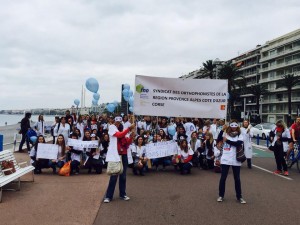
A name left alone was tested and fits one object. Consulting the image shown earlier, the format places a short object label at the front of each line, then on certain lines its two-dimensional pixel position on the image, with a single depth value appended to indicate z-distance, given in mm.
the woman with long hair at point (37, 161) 7137
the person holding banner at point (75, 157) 7168
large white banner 7170
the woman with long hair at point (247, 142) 8300
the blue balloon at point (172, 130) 9259
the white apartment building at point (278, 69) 51439
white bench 5016
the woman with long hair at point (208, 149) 7908
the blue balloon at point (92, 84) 12125
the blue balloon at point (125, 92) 17399
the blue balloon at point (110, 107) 18731
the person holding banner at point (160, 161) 7793
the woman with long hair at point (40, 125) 11309
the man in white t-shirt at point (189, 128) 9557
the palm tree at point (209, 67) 48366
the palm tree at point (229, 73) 47308
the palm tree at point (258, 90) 54318
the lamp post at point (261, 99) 60931
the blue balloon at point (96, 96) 16679
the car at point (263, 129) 21460
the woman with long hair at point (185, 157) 7212
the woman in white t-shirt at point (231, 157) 4913
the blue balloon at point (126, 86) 18528
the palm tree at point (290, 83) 47484
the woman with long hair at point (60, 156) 7182
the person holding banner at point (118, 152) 4756
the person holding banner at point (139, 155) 7038
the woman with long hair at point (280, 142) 7457
